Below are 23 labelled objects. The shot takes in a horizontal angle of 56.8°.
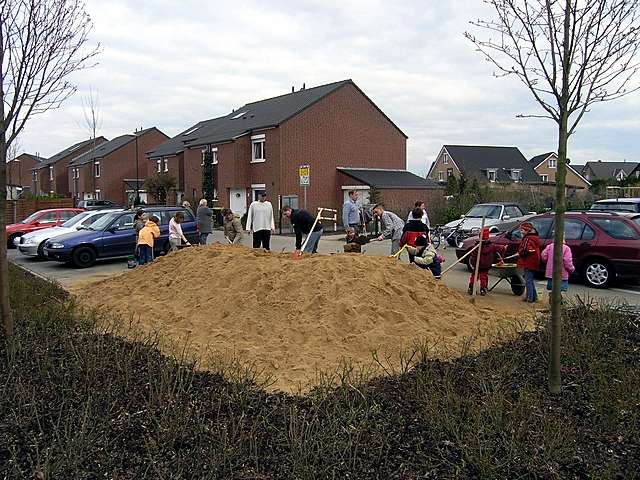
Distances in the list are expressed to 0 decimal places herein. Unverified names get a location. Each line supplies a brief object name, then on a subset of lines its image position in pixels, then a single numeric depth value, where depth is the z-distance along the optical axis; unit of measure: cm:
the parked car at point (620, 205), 1788
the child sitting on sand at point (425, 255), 1048
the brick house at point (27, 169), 8154
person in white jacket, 1451
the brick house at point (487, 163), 7069
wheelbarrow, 969
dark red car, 1106
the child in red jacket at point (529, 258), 945
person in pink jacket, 862
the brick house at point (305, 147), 3569
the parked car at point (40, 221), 2220
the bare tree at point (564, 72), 442
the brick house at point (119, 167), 5972
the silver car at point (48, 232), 1828
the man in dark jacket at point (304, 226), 1310
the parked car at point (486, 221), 1920
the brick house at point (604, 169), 9481
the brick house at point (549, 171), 7894
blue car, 1605
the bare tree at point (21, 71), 568
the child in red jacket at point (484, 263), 1025
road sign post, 2069
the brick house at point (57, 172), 7156
